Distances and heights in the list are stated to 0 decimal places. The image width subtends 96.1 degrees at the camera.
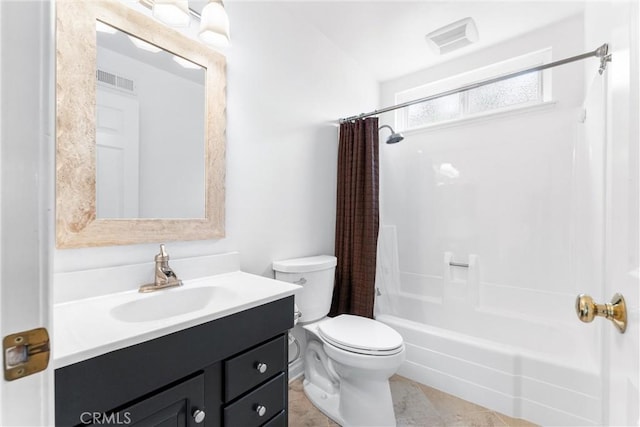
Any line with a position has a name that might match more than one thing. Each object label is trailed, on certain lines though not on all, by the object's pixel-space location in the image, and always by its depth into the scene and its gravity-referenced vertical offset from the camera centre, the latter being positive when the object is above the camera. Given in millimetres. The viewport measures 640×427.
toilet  1387 -703
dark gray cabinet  653 -459
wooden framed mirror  984 +328
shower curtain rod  1071 +724
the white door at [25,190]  315 +24
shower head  2082 +540
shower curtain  2016 -42
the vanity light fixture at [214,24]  1166 +768
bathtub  1506 -830
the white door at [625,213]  511 +1
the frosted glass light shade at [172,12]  1077 +758
